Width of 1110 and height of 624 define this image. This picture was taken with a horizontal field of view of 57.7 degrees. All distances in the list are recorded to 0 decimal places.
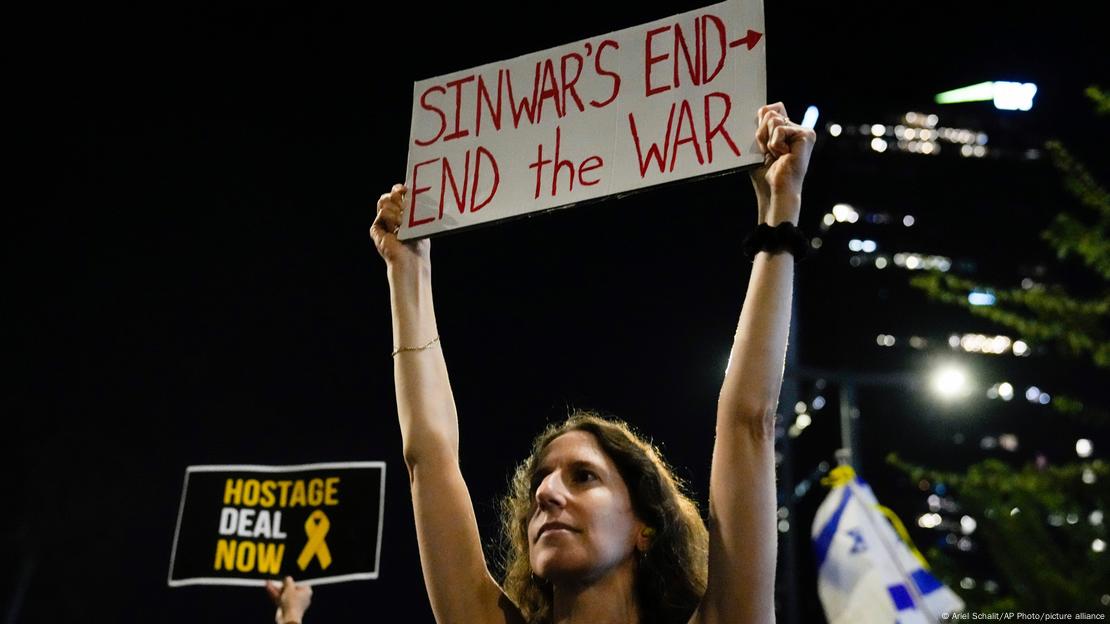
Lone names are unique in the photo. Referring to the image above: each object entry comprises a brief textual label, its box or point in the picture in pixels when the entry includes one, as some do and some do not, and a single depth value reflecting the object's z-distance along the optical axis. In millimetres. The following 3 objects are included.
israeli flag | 6355
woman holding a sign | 2295
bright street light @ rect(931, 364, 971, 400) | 9412
